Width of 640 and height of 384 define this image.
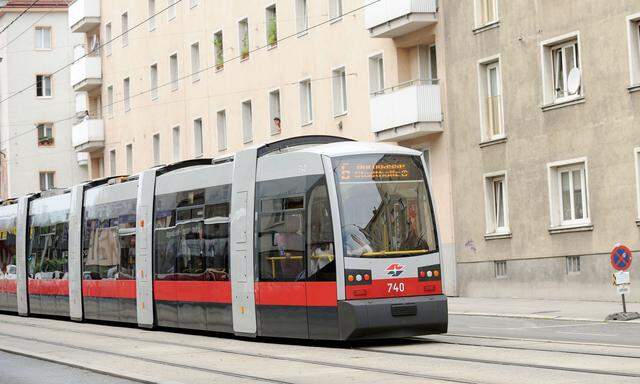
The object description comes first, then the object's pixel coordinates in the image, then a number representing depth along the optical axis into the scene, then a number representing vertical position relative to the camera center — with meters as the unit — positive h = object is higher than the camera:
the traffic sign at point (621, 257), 22.08 -0.16
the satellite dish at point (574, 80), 30.06 +3.88
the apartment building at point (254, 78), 35.62 +6.43
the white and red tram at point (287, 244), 17.50 +0.28
